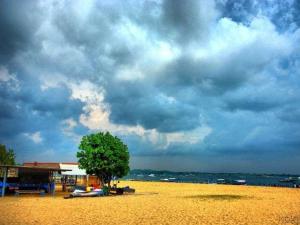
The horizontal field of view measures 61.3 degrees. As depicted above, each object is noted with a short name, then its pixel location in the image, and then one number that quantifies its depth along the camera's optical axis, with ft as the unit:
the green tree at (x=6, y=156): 150.93
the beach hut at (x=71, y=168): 107.63
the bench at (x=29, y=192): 82.97
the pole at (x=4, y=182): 78.05
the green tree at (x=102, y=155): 88.68
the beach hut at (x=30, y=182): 81.46
